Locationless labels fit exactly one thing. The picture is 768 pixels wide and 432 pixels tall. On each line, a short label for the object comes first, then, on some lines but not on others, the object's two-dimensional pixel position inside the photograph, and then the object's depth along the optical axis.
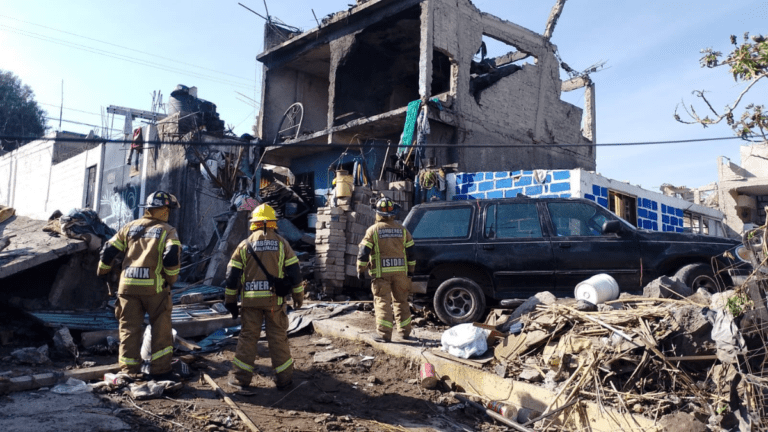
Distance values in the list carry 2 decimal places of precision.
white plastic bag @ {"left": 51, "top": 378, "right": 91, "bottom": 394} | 4.98
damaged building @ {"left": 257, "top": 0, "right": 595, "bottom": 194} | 16.22
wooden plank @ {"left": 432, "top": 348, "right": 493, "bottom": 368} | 5.82
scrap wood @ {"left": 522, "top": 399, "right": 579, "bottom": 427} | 4.72
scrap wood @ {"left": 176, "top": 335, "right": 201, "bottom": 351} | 6.58
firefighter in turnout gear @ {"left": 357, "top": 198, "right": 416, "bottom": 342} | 6.66
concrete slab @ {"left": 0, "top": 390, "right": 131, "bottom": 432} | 4.08
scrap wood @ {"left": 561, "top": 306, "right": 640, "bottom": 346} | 5.17
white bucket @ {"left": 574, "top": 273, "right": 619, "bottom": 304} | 6.30
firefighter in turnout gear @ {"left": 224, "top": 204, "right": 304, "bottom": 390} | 5.38
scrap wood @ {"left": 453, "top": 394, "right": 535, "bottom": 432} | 4.83
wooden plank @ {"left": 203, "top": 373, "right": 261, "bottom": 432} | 4.38
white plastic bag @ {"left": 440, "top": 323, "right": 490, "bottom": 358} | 5.99
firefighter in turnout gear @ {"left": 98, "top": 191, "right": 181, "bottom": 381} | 5.31
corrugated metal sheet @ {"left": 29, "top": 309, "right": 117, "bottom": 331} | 6.70
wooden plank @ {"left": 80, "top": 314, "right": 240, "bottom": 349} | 6.63
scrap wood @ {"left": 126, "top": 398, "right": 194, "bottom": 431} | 4.35
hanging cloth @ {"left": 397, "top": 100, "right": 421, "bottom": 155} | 15.38
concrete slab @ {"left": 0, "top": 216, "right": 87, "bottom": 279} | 6.83
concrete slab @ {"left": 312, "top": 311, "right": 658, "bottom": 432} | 4.67
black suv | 7.14
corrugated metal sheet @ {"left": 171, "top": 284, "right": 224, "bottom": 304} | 9.29
